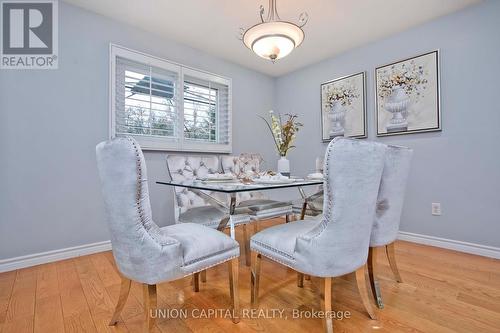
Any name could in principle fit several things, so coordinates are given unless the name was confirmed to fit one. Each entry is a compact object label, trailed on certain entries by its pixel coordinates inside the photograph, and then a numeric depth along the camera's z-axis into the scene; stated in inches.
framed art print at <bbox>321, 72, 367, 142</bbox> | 120.3
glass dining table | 51.8
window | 99.9
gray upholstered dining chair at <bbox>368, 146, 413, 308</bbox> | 53.7
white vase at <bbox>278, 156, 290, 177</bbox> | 82.7
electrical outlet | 98.3
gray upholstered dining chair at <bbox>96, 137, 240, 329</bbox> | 38.0
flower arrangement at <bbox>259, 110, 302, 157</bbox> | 77.5
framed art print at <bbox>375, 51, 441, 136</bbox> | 98.7
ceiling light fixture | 69.0
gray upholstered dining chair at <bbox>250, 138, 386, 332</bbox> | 39.6
